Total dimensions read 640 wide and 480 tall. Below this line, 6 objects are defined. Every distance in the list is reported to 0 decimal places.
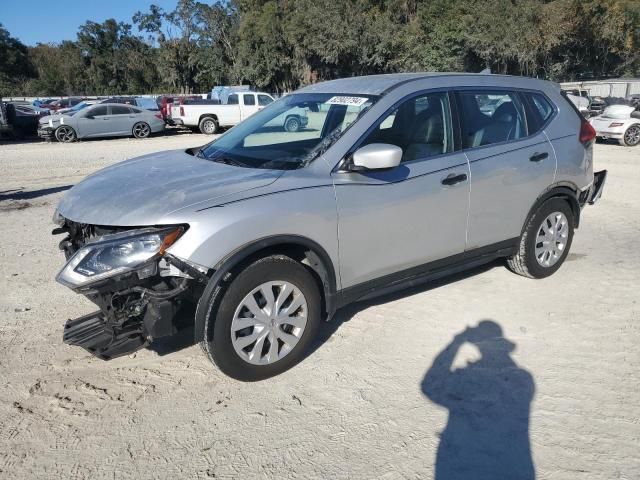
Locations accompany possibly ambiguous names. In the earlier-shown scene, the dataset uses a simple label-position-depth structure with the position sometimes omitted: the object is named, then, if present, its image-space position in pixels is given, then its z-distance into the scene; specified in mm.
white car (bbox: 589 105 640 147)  16483
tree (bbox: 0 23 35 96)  50156
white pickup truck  23562
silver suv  3168
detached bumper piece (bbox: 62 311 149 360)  3248
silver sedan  20828
